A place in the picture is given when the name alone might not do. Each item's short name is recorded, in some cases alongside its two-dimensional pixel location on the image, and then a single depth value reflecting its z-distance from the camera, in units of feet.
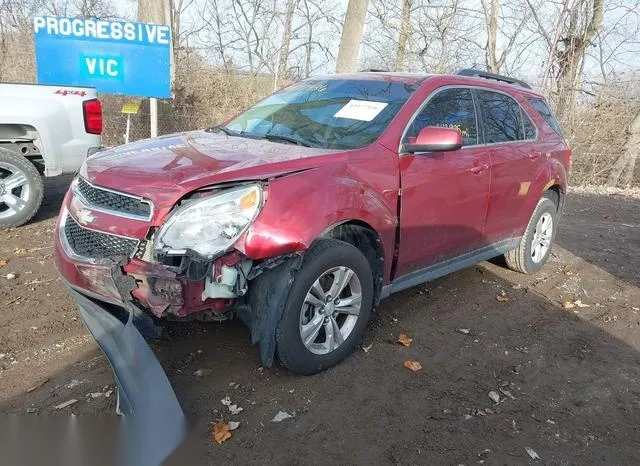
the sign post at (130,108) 27.66
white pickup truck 18.51
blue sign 30.25
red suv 9.02
